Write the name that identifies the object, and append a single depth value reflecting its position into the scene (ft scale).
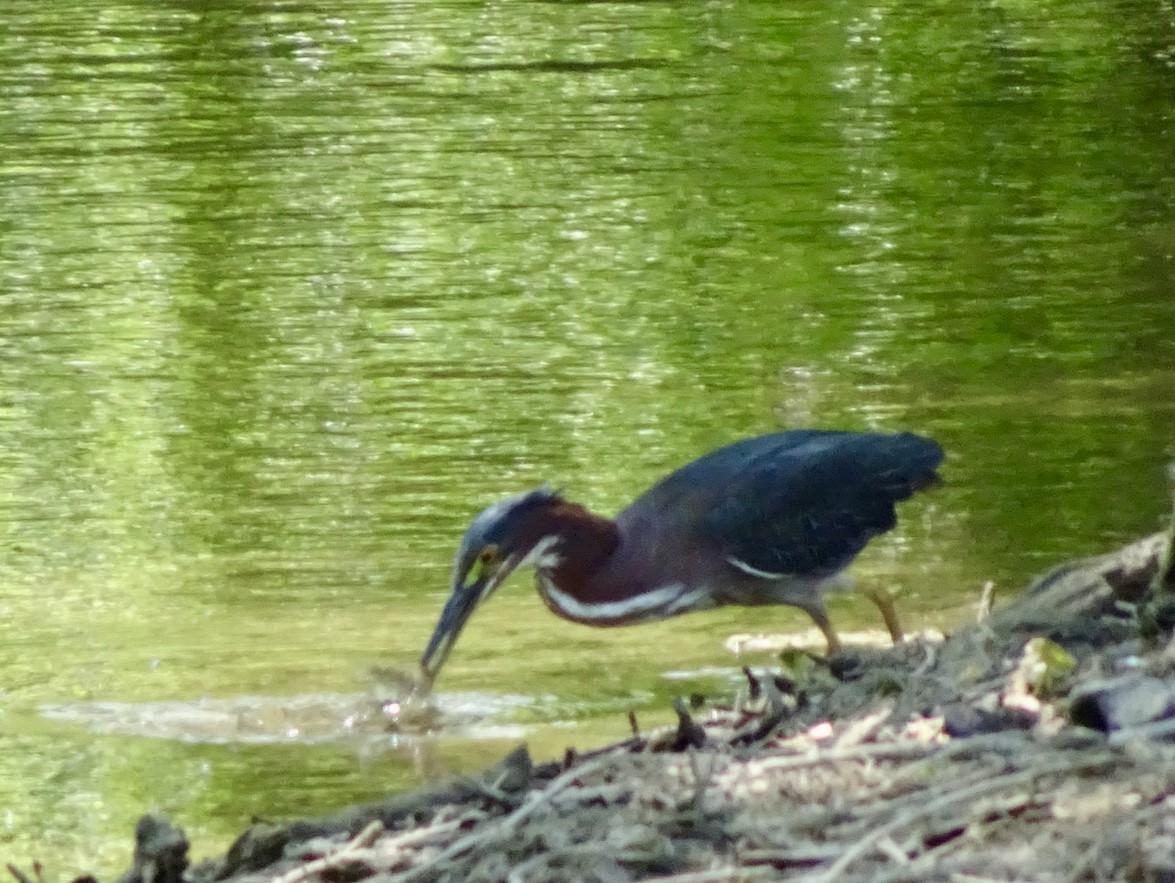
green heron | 44.42
